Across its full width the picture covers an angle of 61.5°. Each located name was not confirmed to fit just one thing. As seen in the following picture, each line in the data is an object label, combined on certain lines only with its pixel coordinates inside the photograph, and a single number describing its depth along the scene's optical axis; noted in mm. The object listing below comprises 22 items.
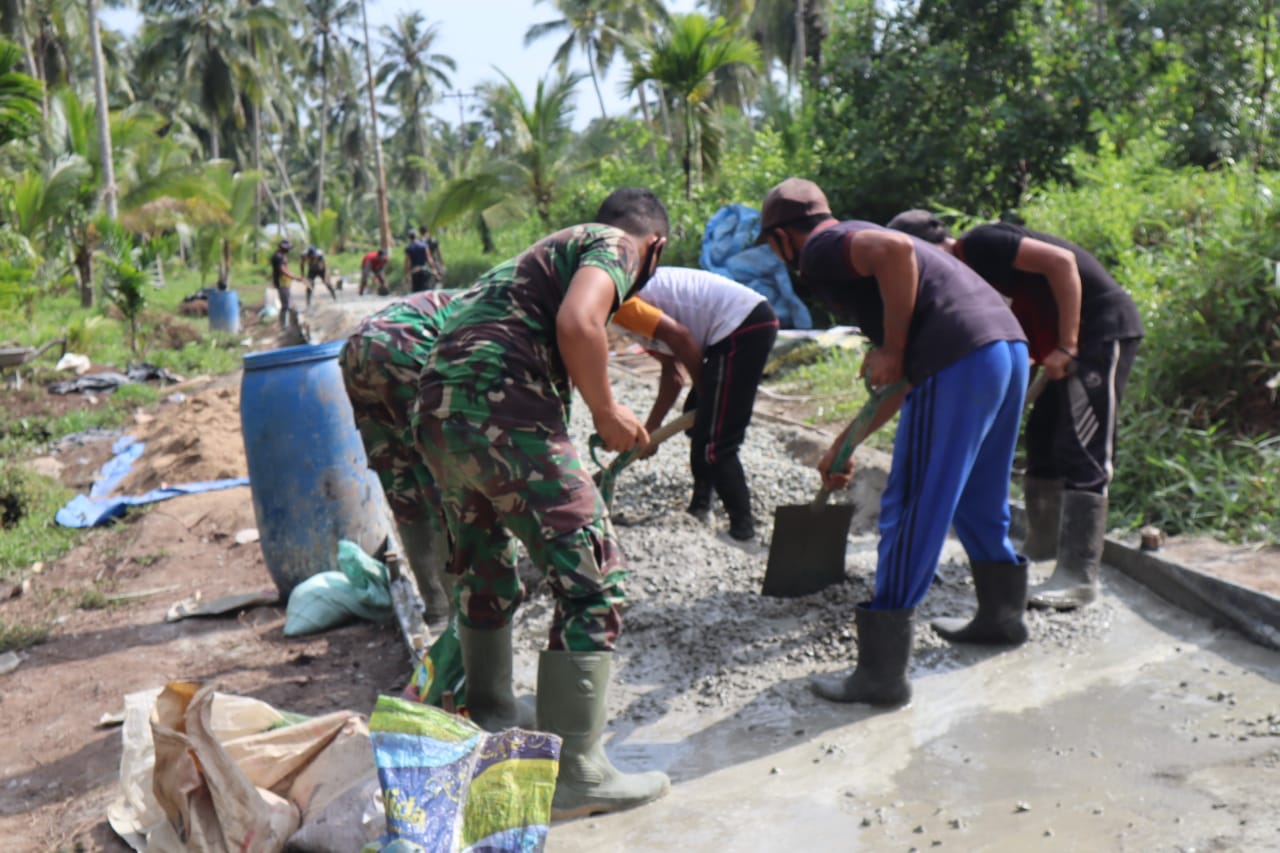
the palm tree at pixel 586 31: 36375
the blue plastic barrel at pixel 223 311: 19172
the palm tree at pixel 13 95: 8125
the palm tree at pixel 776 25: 29094
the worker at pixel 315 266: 22422
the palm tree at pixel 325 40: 42844
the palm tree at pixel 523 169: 23078
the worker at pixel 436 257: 21281
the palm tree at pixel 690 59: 14211
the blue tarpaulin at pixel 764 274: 11258
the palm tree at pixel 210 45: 36281
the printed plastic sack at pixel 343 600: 4352
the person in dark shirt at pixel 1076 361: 3994
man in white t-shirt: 4750
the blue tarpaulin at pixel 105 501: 6656
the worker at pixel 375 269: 24766
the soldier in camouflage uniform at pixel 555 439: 2523
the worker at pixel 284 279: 18062
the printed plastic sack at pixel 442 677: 3074
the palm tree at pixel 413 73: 48562
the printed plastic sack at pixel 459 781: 2010
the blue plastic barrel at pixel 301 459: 4488
